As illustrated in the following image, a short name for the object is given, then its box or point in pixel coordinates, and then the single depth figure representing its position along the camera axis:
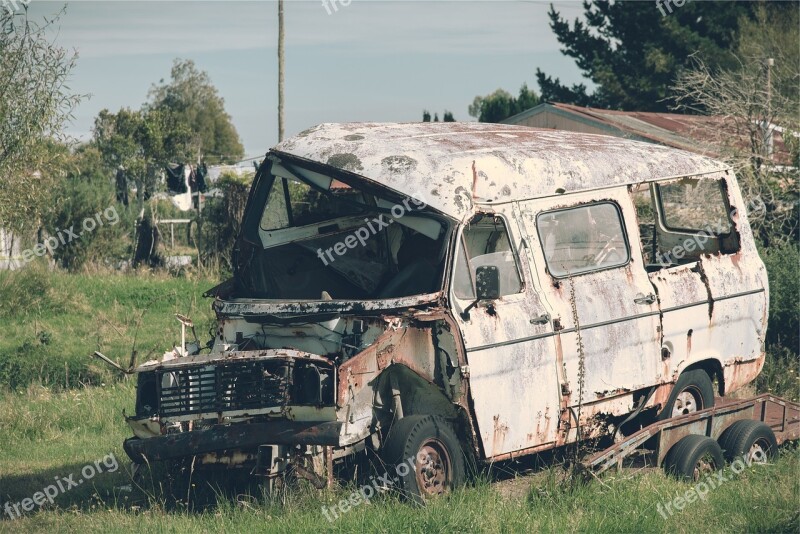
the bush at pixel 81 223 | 21.98
